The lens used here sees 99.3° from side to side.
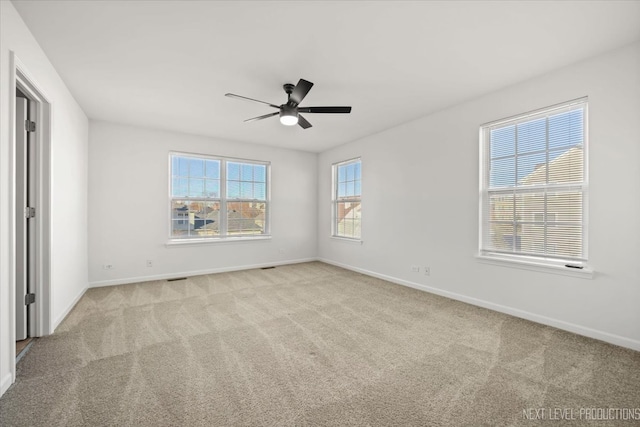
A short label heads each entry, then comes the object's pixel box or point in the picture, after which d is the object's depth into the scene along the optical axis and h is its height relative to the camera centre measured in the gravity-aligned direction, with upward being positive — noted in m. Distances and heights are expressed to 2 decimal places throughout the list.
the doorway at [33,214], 2.59 -0.05
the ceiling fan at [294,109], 2.94 +1.16
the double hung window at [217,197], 5.25 +0.27
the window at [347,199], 5.79 +0.29
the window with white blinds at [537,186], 2.85 +0.32
